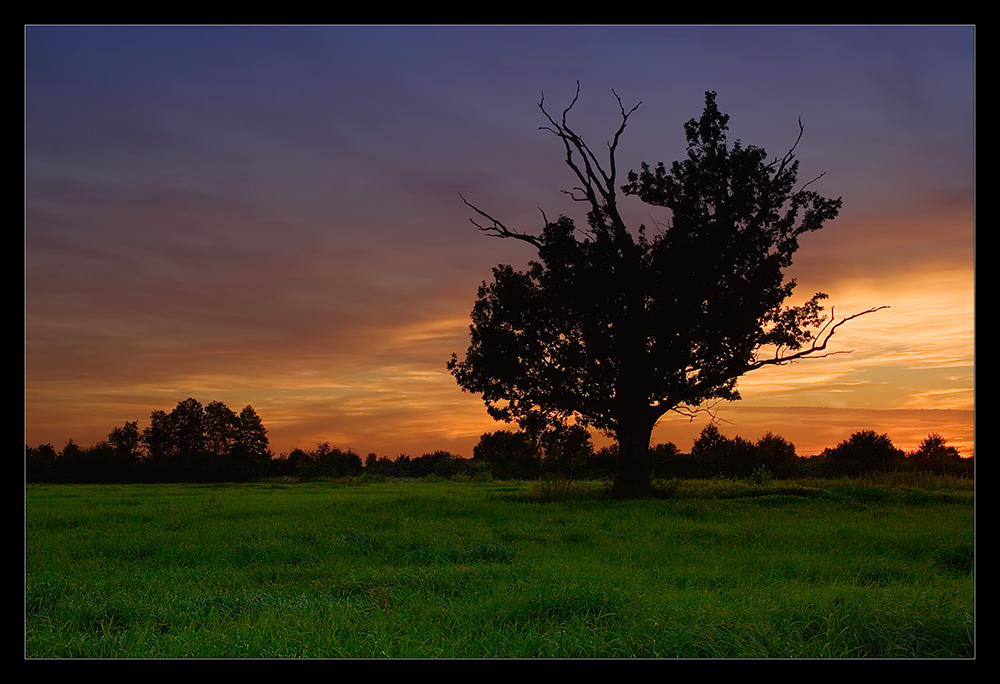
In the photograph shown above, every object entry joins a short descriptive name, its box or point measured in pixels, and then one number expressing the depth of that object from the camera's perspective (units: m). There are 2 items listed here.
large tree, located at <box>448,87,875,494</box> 23.94
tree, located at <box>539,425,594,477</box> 25.91
